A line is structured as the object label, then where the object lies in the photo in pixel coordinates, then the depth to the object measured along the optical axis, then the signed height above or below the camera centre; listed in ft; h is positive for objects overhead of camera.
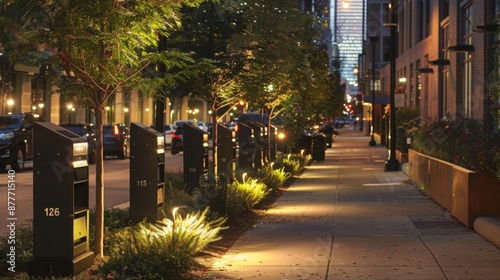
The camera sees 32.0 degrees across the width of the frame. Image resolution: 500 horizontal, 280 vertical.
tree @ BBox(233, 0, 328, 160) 69.21 +6.14
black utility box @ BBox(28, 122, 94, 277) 29.40 -2.83
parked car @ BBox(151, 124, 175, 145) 181.08 -2.69
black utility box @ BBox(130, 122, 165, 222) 43.93 -2.79
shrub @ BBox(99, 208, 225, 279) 30.17 -5.01
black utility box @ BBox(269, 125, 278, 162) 110.11 -3.09
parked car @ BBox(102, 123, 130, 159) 132.46 -3.22
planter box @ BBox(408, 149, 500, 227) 46.83 -4.22
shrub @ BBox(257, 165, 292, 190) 76.07 -5.26
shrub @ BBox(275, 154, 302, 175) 98.47 -5.33
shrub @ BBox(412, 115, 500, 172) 48.60 -1.61
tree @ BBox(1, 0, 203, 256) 31.63 +2.82
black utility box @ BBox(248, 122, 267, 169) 92.38 -2.62
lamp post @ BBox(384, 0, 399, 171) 104.42 -1.00
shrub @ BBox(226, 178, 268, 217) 53.42 -5.15
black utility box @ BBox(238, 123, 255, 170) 90.48 -3.02
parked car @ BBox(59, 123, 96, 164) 116.06 -1.52
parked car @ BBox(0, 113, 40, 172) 94.43 -2.27
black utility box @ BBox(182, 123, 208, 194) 63.00 -2.62
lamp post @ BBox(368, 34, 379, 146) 202.49 +6.65
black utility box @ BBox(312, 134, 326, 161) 134.51 -4.36
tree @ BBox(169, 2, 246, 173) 65.05 +5.68
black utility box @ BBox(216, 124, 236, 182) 75.72 -2.81
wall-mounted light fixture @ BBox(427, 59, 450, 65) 108.99 +7.14
